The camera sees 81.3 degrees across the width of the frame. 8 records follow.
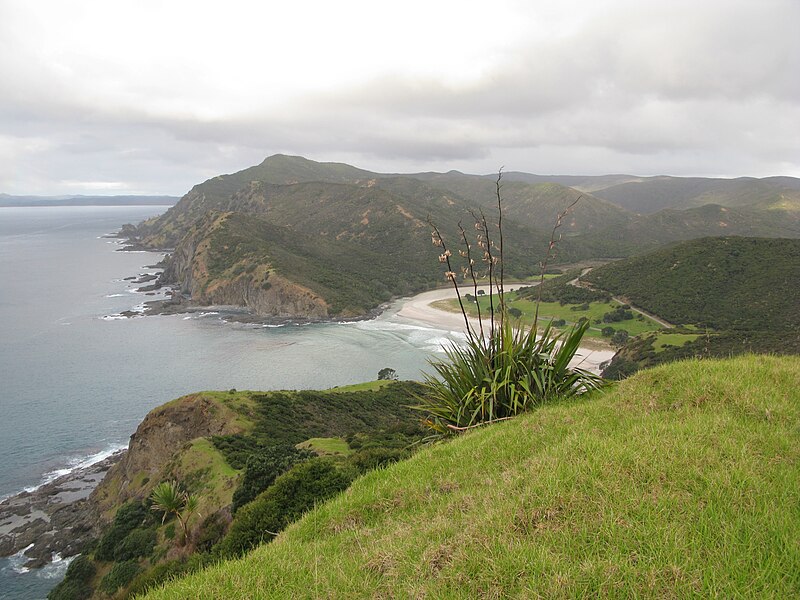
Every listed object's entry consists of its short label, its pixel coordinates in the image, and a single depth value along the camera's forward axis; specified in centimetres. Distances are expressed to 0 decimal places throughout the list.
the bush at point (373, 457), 861
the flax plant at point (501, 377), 792
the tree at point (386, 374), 5647
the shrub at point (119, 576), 1994
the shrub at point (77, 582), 2153
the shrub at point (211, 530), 1876
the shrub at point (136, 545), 2188
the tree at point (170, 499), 1640
